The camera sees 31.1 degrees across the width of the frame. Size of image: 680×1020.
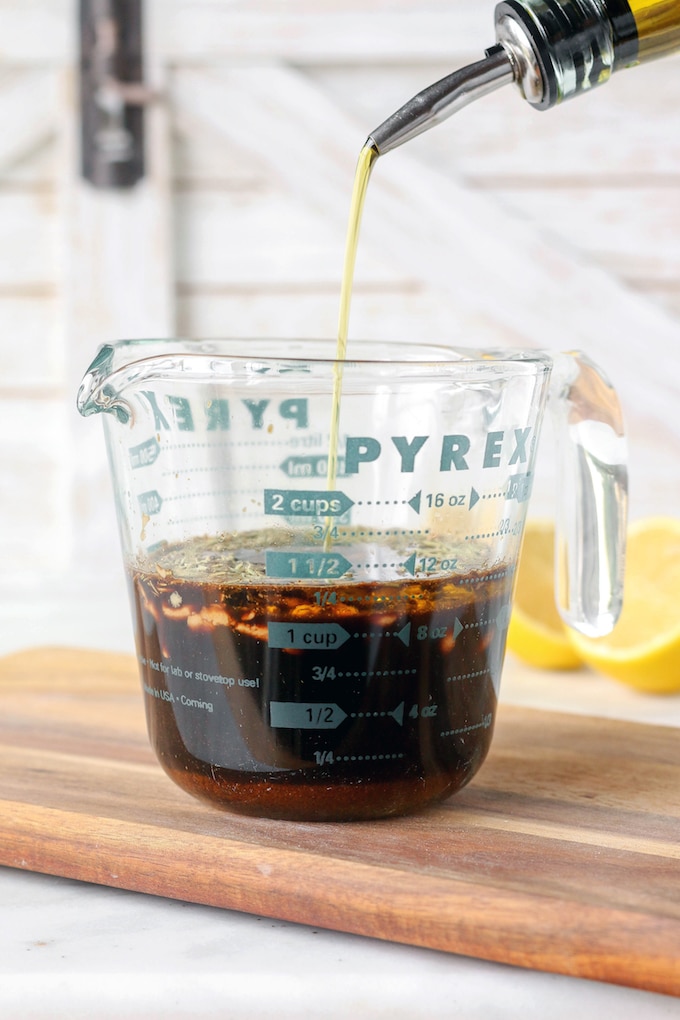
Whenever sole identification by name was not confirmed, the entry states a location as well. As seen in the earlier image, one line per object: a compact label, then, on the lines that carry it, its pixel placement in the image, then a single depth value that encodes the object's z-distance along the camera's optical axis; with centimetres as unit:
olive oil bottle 67
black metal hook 179
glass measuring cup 65
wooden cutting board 56
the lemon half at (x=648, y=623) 105
